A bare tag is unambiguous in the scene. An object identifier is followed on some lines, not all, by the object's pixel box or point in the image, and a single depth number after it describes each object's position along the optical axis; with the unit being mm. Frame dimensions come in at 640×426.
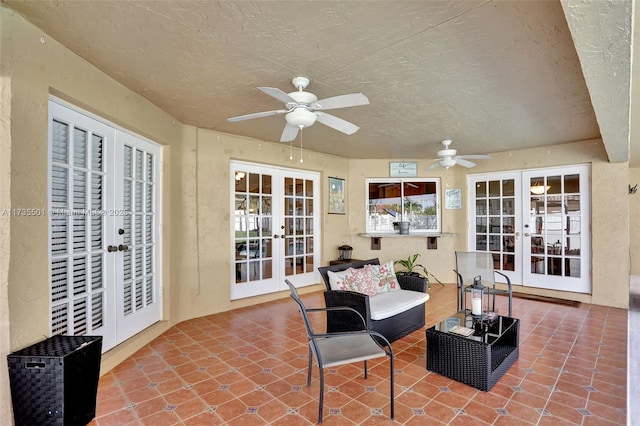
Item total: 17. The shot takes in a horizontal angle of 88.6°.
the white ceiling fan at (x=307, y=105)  2361
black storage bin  1849
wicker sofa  3070
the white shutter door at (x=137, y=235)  3150
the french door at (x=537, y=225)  5129
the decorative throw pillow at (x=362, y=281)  3508
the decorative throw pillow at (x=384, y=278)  3754
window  6547
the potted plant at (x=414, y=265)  5910
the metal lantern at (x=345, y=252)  6105
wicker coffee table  2439
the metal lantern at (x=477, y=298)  2980
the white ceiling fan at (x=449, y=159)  4664
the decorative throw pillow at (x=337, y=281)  3379
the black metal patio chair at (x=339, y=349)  2079
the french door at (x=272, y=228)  4910
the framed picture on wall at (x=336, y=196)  6129
